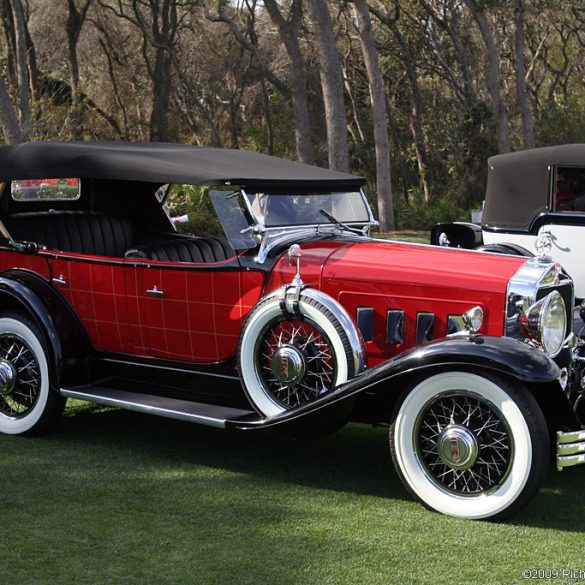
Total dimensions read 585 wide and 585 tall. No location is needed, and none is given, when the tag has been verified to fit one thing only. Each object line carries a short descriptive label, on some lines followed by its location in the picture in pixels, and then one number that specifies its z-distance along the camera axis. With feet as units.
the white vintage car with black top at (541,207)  30.19
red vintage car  14.16
